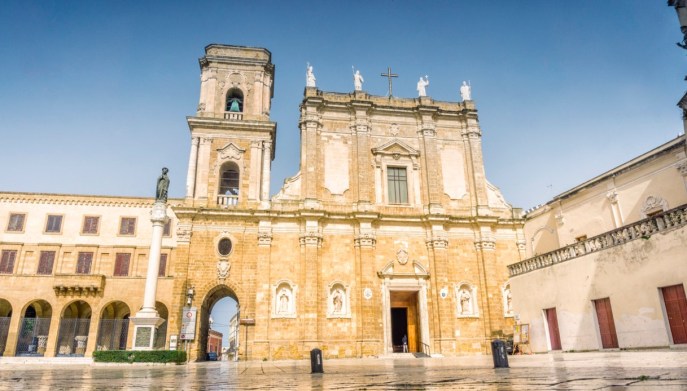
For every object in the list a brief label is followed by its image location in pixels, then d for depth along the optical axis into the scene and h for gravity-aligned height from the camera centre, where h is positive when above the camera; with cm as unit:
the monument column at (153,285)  1706 +215
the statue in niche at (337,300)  2112 +168
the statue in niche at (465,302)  2234 +157
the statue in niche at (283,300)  2069 +169
